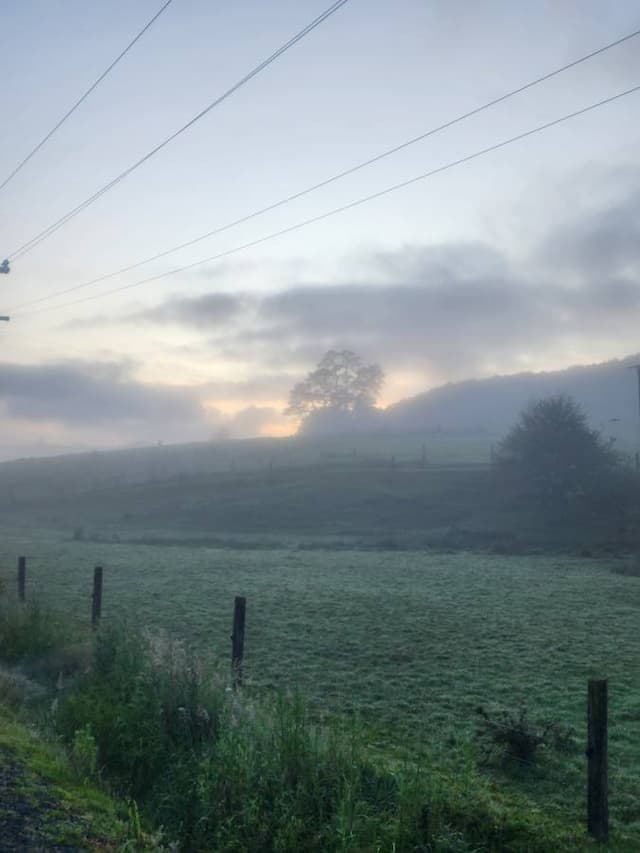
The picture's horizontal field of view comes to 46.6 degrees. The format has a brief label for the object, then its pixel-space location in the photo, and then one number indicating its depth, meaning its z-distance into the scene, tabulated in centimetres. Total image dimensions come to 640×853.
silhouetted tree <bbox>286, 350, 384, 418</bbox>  13612
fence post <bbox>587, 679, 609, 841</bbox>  800
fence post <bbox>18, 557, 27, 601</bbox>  2144
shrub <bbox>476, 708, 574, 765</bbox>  1111
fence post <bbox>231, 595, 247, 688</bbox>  1355
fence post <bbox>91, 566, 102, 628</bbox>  1830
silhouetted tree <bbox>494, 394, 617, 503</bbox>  5462
